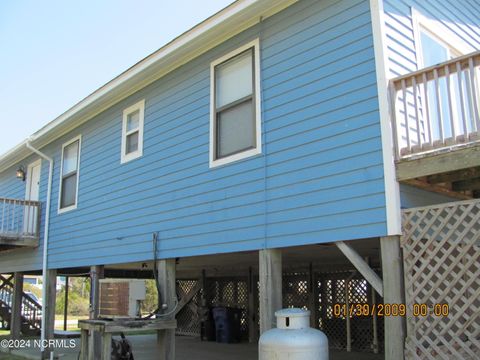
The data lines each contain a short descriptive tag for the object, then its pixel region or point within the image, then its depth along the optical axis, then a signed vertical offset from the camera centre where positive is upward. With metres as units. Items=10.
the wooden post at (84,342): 7.96 -0.77
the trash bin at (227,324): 13.26 -0.87
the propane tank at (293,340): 5.30 -0.52
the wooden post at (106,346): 7.34 -0.77
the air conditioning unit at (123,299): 7.77 -0.13
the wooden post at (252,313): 13.52 -0.60
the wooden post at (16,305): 14.51 -0.38
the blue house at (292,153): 5.07 +1.73
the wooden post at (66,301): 18.64 -0.37
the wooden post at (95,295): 10.23 -0.08
